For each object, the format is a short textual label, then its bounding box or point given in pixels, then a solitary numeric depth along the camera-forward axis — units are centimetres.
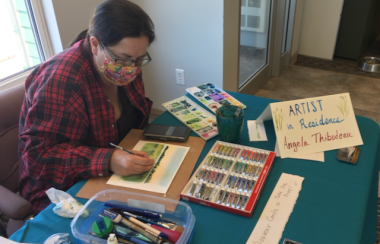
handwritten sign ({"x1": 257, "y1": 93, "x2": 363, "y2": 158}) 99
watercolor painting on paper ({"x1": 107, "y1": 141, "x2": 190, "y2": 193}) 88
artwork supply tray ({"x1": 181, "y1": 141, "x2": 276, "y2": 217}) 79
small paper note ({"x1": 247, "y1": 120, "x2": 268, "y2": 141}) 106
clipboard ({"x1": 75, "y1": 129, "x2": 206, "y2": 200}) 85
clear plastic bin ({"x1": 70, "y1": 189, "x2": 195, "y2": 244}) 70
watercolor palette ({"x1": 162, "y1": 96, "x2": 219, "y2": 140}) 111
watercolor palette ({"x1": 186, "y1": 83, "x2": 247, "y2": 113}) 127
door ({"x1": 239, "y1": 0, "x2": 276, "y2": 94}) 245
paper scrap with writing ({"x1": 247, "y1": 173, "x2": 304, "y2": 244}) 71
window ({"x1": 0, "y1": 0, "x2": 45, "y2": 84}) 171
